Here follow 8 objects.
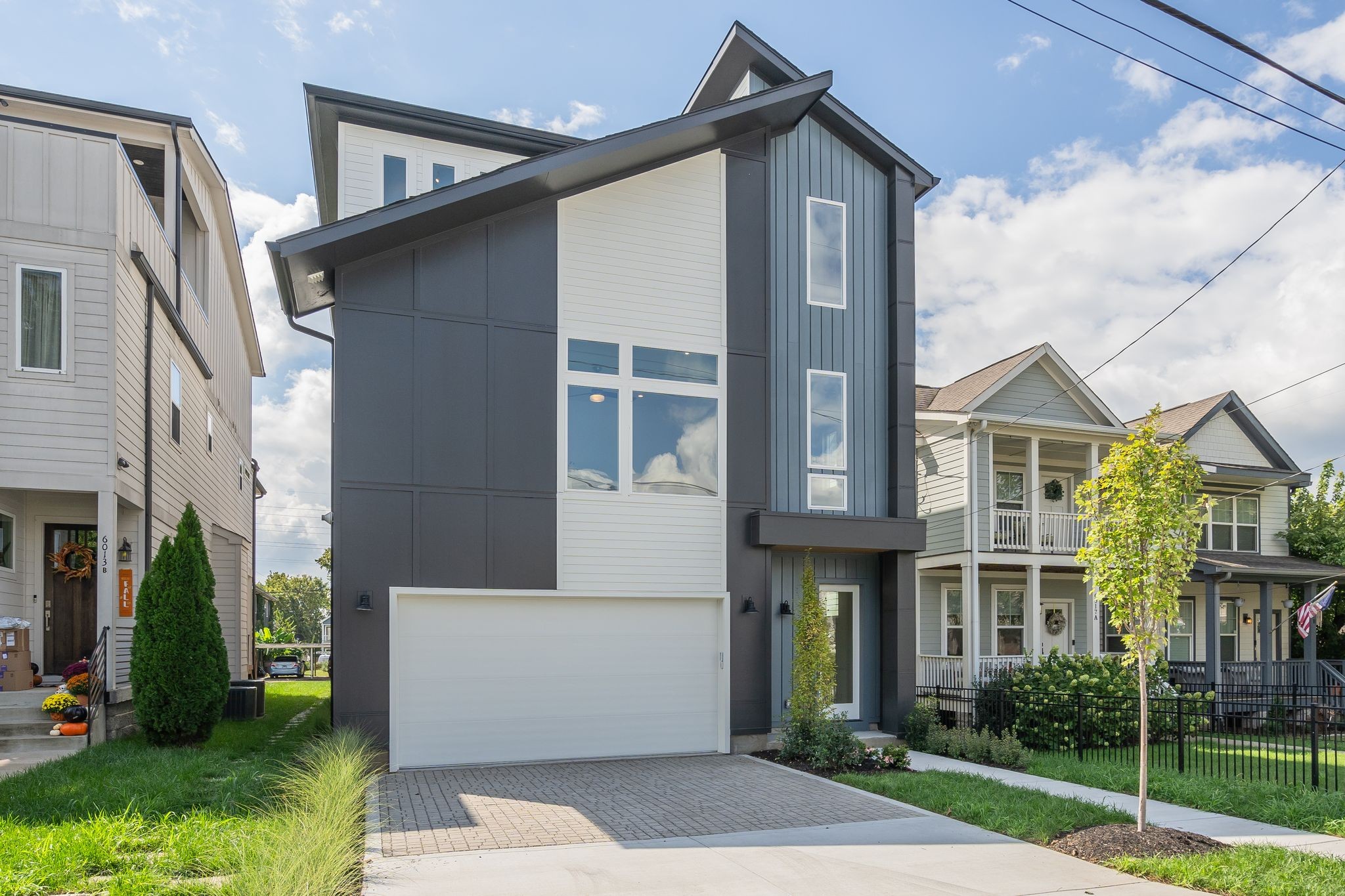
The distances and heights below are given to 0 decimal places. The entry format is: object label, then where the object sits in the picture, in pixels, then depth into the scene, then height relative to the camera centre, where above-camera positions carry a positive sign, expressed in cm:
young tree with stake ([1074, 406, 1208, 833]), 823 -28
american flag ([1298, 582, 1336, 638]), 1830 -203
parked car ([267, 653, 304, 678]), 3169 -548
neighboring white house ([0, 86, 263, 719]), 1126 +189
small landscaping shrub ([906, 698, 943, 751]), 1327 -311
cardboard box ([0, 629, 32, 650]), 1226 -176
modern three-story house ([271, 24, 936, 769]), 1156 +122
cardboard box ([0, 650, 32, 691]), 1214 -213
